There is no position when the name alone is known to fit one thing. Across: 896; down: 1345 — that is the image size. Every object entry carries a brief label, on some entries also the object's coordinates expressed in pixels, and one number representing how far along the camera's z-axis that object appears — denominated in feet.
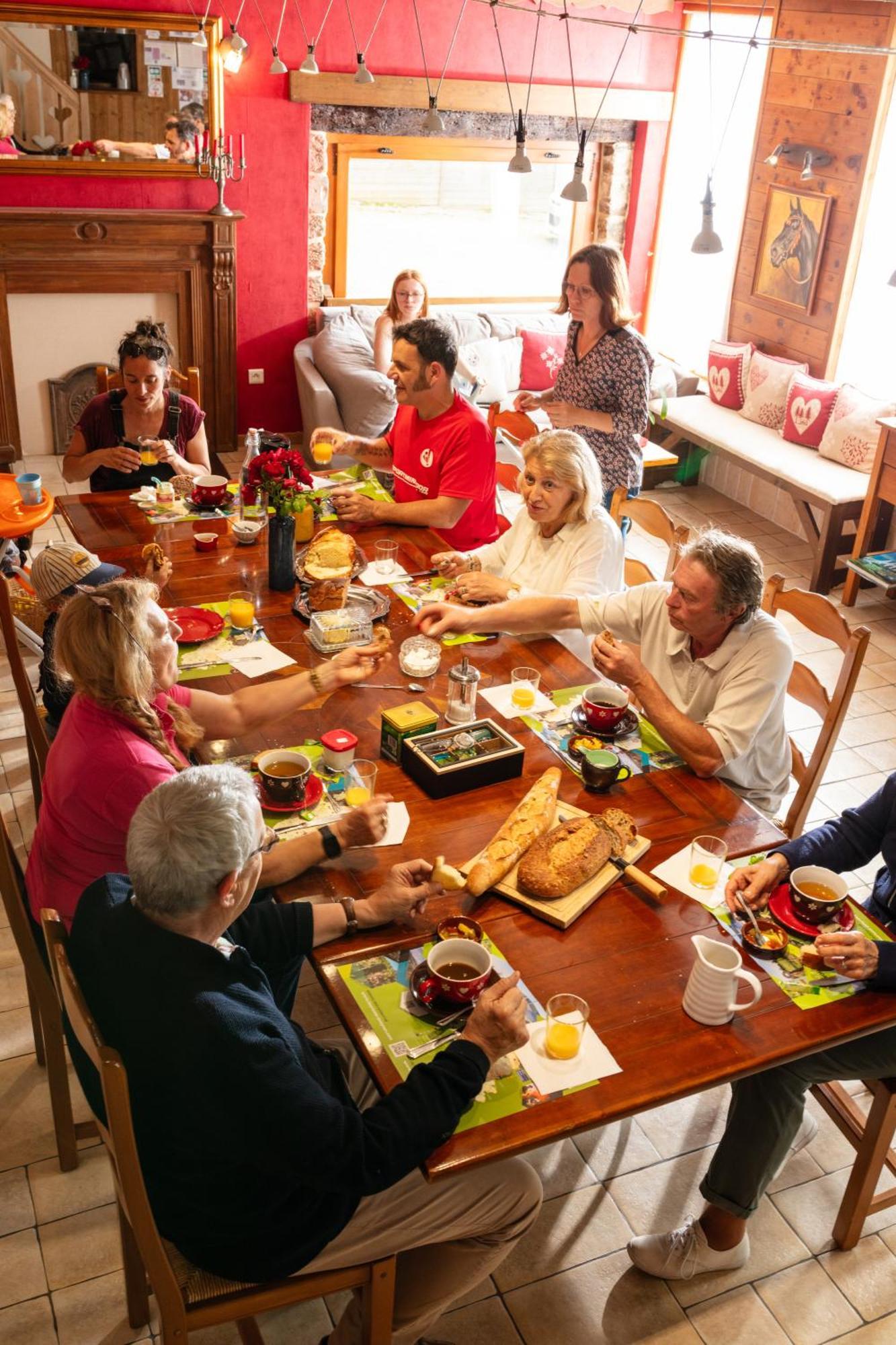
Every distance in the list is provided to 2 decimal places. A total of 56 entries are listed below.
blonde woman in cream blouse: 11.07
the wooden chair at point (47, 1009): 8.27
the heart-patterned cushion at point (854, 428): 19.69
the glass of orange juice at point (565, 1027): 6.37
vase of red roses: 11.20
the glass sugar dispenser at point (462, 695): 9.11
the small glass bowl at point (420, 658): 9.96
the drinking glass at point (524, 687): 9.57
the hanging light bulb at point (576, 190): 15.39
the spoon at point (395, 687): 9.77
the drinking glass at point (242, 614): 10.56
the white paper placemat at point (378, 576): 11.65
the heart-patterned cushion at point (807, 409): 20.58
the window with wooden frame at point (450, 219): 23.41
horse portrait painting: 21.17
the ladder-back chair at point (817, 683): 9.38
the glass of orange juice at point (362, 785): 8.27
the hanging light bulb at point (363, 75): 18.26
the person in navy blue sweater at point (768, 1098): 7.69
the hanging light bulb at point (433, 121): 18.12
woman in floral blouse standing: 14.66
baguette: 7.48
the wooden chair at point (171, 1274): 5.52
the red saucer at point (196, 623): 10.32
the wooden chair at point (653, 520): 12.19
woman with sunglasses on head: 13.87
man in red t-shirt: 12.74
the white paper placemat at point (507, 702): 9.49
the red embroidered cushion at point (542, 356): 24.12
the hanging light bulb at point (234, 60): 20.19
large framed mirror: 19.75
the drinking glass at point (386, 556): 11.95
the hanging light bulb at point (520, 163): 16.92
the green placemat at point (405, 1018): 6.17
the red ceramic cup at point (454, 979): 6.58
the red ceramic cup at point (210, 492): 13.20
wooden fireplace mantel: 20.56
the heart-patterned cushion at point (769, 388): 21.80
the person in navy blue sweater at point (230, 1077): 5.62
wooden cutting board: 7.32
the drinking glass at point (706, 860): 7.72
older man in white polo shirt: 8.94
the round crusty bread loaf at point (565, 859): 7.45
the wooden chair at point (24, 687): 10.01
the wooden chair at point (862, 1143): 8.00
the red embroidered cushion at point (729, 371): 22.75
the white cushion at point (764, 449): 19.42
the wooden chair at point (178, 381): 15.29
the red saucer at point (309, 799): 8.15
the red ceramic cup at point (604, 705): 9.11
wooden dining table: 6.25
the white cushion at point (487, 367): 23.25
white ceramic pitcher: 6.54
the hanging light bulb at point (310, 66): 19.11
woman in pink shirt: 7.46
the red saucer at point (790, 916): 7.38
